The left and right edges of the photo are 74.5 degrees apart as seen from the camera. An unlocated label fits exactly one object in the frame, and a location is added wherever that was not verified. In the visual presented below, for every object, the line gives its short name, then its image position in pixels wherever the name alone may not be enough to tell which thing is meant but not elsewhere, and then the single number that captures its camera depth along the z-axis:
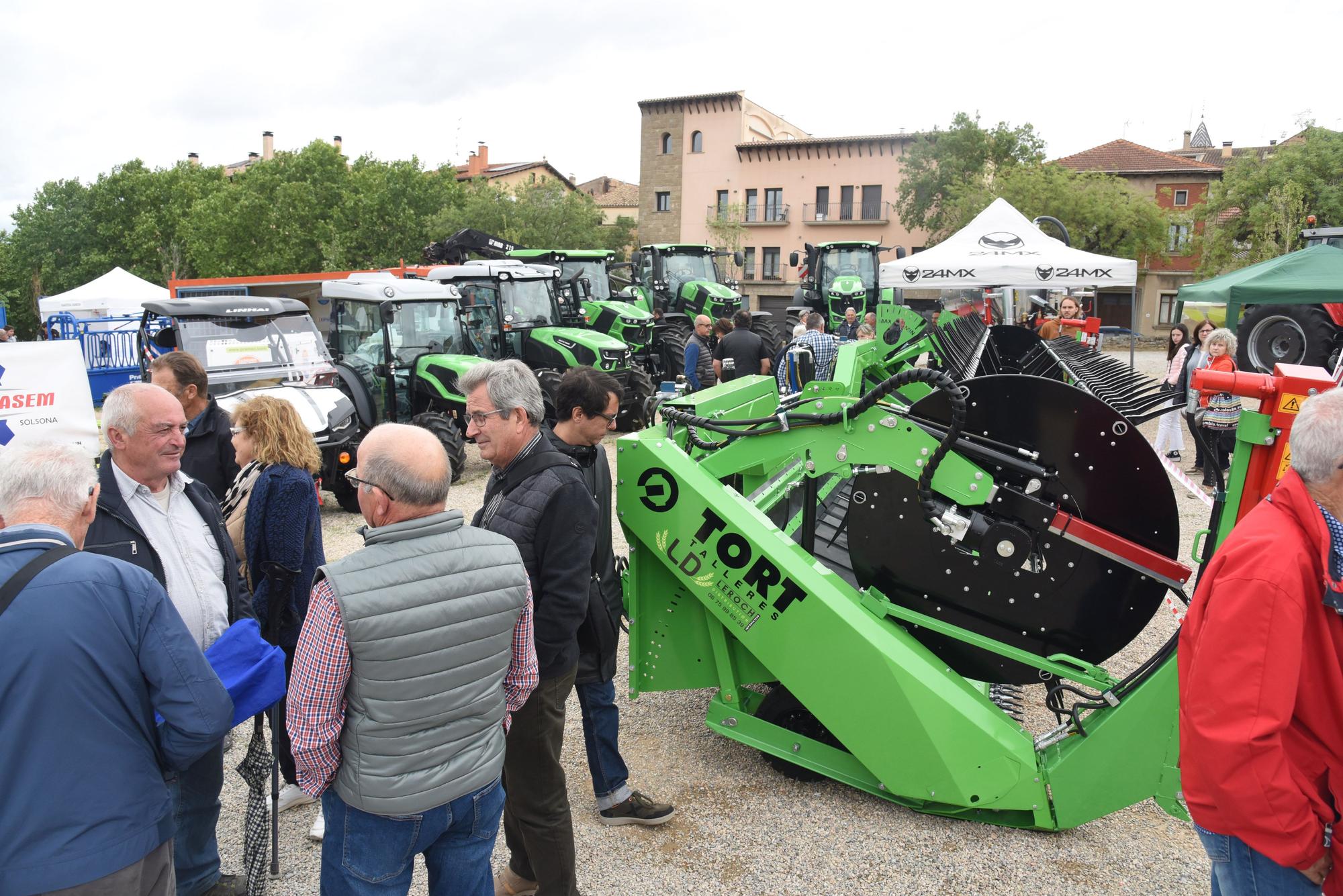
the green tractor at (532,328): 11.19
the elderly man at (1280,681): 1.70
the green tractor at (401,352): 8.94
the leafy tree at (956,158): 33.34
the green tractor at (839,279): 17.34
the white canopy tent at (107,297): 20.89
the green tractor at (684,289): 15.88
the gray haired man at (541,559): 2.59
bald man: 1.86
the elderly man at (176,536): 2.55
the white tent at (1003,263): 9.02
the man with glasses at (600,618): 2.96
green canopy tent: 8.69
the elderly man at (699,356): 10.91
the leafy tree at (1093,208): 28.69
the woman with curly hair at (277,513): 3.11
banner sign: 4.88
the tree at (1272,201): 27.19
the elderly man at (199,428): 3.62
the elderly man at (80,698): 1.69
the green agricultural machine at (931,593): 3.00
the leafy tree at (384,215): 33.25
